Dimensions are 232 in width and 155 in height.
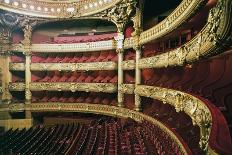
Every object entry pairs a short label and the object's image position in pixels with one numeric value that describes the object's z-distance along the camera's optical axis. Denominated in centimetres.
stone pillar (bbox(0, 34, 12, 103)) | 1605
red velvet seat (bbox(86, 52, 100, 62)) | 1625
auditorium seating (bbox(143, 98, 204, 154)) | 647
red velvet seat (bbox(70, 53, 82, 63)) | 1669
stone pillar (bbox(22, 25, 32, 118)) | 1628
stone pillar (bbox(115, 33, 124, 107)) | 1384
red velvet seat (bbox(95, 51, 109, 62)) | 1596
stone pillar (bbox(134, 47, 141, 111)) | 1238
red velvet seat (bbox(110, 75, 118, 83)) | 1508
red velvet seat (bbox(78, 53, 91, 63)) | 1649
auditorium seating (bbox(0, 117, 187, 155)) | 788
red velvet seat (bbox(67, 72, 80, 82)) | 1665
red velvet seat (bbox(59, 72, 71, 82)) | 1680
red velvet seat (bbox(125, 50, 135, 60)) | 1386
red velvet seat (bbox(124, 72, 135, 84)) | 1439
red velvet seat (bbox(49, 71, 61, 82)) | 1693
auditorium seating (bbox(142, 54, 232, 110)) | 619
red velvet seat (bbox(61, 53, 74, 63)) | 1688
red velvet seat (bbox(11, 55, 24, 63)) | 1672
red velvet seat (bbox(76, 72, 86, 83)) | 1630
